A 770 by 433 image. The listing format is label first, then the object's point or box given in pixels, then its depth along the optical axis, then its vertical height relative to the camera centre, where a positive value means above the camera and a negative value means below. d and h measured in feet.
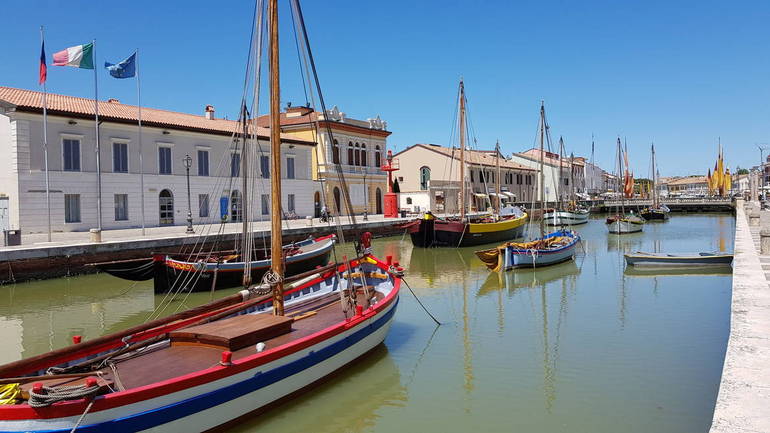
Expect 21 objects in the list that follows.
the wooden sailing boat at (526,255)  74.90 -6.61
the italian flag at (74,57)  75.97 +22.30
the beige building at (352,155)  149.07 +16.34
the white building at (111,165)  84.69 +9.23
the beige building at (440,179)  181.98 +11.15
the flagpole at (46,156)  79.47 +9.40
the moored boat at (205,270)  57.82 -6.15
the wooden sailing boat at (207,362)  19.38 -6.58
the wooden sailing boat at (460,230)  108.45 -4.26
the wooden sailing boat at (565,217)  162.30 -3.18
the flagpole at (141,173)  94.99 +7.62
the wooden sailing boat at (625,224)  143.01 -5.30
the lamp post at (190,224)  90.42 -1.60
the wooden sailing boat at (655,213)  193.36 -3.01
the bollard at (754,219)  107.86 -3.33
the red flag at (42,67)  75.97 +20.89
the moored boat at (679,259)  72.23 -7.52
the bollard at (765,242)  61.52 -4.51
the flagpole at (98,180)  84.65 +5.93
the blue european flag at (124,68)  82.99 +22.58
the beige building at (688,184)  495.24 +18.60
